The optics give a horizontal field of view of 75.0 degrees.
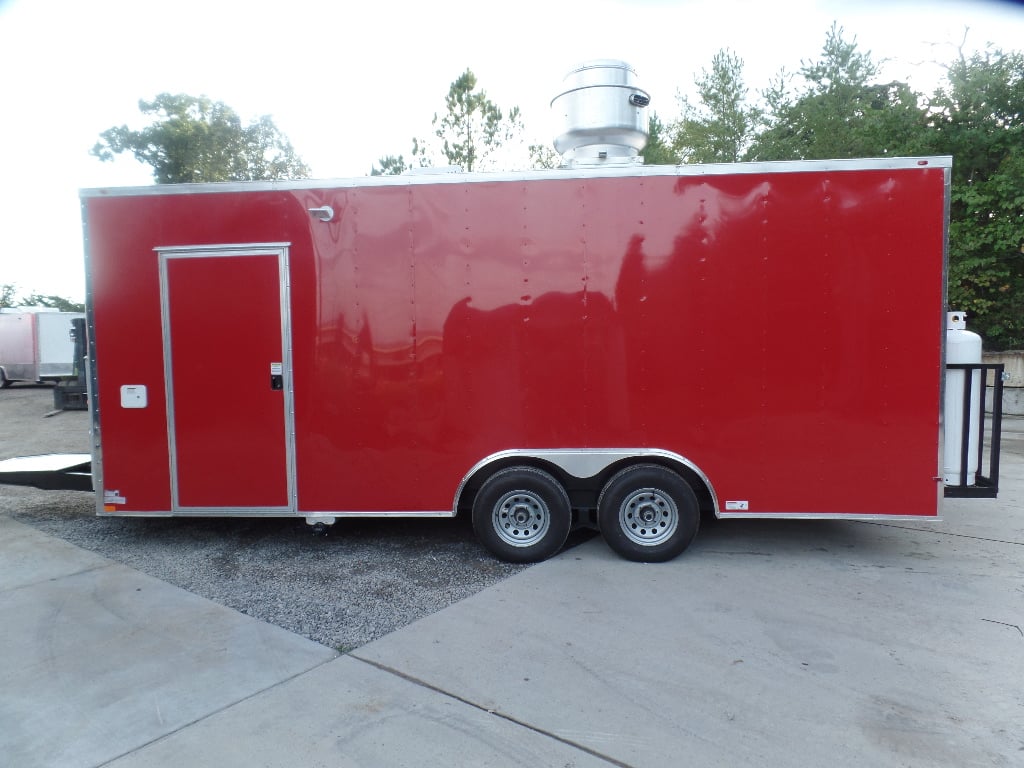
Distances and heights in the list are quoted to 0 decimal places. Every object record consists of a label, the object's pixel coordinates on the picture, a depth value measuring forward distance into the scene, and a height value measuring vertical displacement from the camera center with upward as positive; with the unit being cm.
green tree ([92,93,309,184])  2650 +866
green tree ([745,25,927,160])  1967 +764
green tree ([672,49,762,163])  2475 +880
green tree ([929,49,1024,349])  1401 +365
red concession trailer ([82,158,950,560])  485 +5
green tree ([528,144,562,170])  2445 +731
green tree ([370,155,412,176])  2361 +676
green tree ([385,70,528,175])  2245 +785
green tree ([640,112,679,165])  2433 +815
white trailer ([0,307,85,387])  2122 +36
